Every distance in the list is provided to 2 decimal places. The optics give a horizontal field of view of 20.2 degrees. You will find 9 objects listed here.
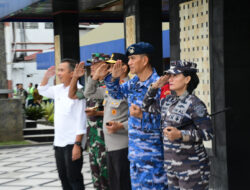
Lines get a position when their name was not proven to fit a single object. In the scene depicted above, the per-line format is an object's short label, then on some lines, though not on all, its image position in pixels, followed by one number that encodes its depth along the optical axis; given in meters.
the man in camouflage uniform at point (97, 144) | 8.00
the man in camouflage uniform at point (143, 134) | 6.40
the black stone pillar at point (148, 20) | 11.90
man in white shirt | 7.50
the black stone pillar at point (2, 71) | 19.23
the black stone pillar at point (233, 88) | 8.07
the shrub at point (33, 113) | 24.81
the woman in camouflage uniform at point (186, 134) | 5.59
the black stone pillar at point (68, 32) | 18.07
